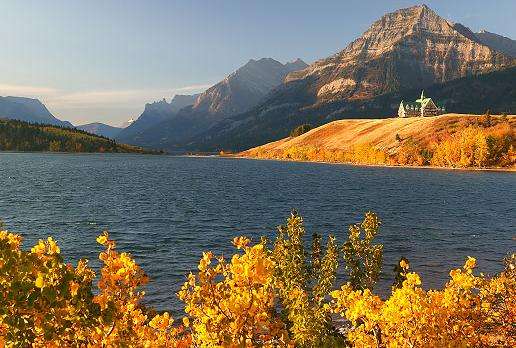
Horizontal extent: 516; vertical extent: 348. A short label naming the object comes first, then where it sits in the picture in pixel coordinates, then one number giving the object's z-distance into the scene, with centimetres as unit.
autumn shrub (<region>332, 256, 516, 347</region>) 1423
